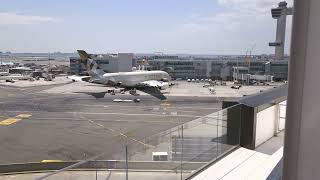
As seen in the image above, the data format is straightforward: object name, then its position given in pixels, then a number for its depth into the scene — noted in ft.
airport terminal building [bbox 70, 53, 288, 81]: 390.42
